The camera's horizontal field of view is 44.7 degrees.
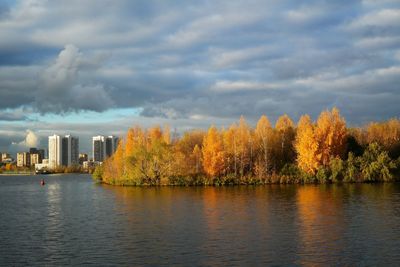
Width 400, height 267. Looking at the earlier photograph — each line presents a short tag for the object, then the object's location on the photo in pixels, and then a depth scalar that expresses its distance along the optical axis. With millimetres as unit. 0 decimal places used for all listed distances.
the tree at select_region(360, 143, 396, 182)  97812
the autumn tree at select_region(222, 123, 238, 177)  103312
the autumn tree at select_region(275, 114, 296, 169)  108750
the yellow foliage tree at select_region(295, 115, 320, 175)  100750
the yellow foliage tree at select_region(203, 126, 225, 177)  101750
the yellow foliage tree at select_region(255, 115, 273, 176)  101625
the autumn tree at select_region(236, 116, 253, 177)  103500
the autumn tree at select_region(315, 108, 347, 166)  102812
